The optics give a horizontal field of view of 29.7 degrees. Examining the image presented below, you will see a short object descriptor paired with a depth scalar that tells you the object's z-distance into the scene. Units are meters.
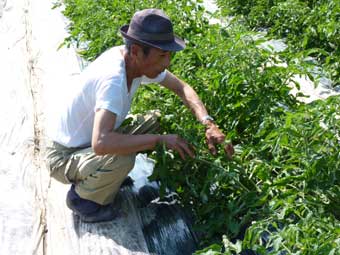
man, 2.69
